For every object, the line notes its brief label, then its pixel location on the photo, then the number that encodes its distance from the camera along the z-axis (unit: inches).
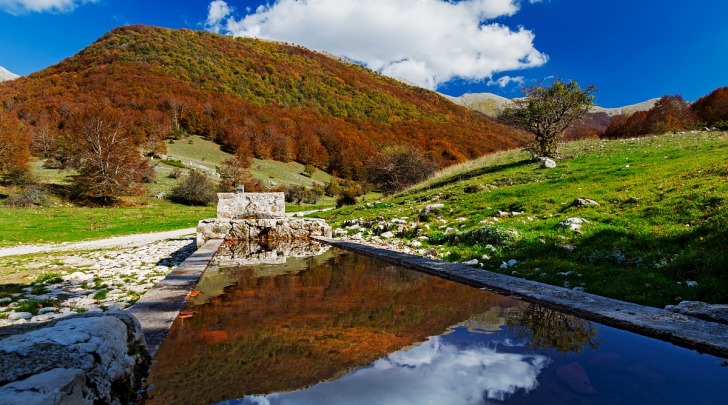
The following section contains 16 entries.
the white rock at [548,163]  778.2
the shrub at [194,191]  1421.0
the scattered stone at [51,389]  58.6
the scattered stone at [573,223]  338.0
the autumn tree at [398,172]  1386.6
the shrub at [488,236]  334.3
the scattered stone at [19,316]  172.1
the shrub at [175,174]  1710.1
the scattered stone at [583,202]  412.5
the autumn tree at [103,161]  1264.8
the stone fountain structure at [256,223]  471.8
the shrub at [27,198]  1054.4
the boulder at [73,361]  63.7
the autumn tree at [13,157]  1269.7
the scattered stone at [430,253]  336.2
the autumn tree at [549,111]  891.4
